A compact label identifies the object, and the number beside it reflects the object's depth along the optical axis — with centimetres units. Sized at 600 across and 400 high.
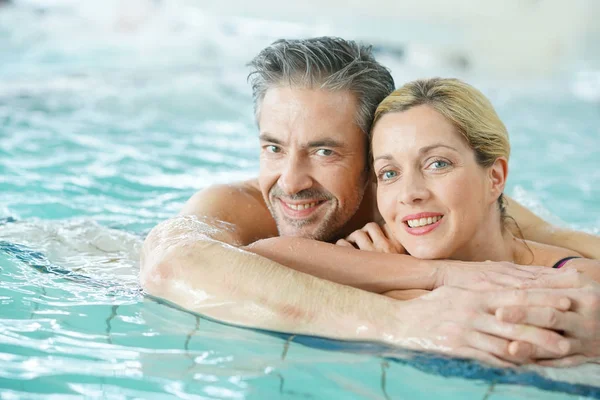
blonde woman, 309
